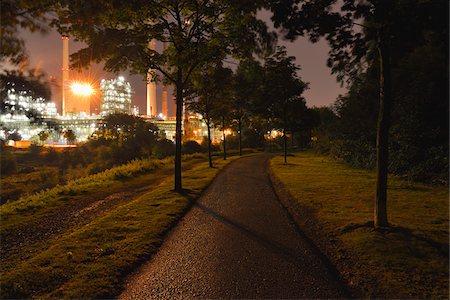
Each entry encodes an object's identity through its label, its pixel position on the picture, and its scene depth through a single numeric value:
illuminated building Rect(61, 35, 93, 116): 157.38
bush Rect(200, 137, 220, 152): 55.03
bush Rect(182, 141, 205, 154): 47.11
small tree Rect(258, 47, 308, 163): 26.20
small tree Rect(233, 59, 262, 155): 40.25
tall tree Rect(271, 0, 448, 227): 7.13
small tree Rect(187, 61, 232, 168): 25.27
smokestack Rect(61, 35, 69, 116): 155.25
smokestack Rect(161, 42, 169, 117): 146.27
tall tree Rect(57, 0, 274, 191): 11.81
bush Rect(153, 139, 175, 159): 41.94
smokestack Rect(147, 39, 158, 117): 158.88
